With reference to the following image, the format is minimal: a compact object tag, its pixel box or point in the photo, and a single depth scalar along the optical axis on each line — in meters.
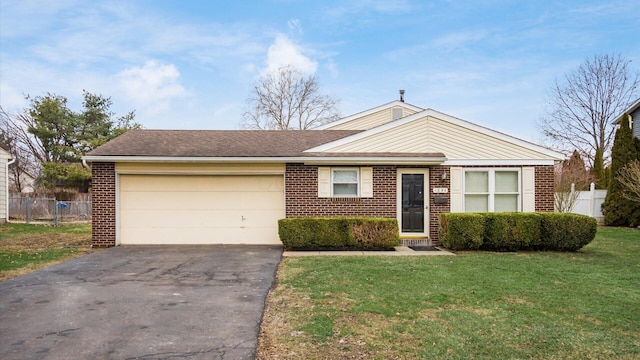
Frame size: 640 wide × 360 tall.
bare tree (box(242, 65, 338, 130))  35.88
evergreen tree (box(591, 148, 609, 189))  21.85
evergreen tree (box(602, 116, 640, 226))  18.48
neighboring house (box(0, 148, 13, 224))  18.20
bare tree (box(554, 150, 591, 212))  18.45
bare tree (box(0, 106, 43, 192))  30.08
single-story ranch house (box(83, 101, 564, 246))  11.42
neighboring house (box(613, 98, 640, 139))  19.34
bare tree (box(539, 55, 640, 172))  27.17
